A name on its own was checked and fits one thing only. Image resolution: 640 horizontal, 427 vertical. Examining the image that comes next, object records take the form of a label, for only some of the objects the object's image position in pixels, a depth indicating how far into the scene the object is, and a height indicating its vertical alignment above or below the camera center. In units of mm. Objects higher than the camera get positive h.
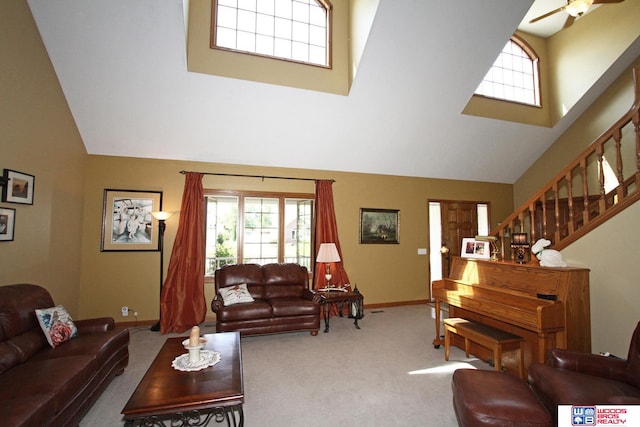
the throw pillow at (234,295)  4155 -888
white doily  2186 -981
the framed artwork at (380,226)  5766 +140
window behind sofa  5047 +59
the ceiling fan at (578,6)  3055 +2359
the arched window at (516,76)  5449 +2924
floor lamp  4426 -30
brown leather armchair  1790 -927
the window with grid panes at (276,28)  4121 +2903
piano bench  2783 -1002
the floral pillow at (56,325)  2579 -851
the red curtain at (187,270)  4453 -611
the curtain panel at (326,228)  5309 +77
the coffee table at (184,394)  1727 -1002
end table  4441 -1018
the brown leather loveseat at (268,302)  3951 -990
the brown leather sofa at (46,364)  1757 -985
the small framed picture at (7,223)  2863 +46
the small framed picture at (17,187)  2889 +413
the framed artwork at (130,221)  4559 +137
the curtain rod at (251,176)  4903 +940
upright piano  2596 -635
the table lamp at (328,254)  4738 -342
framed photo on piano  3695 -186
